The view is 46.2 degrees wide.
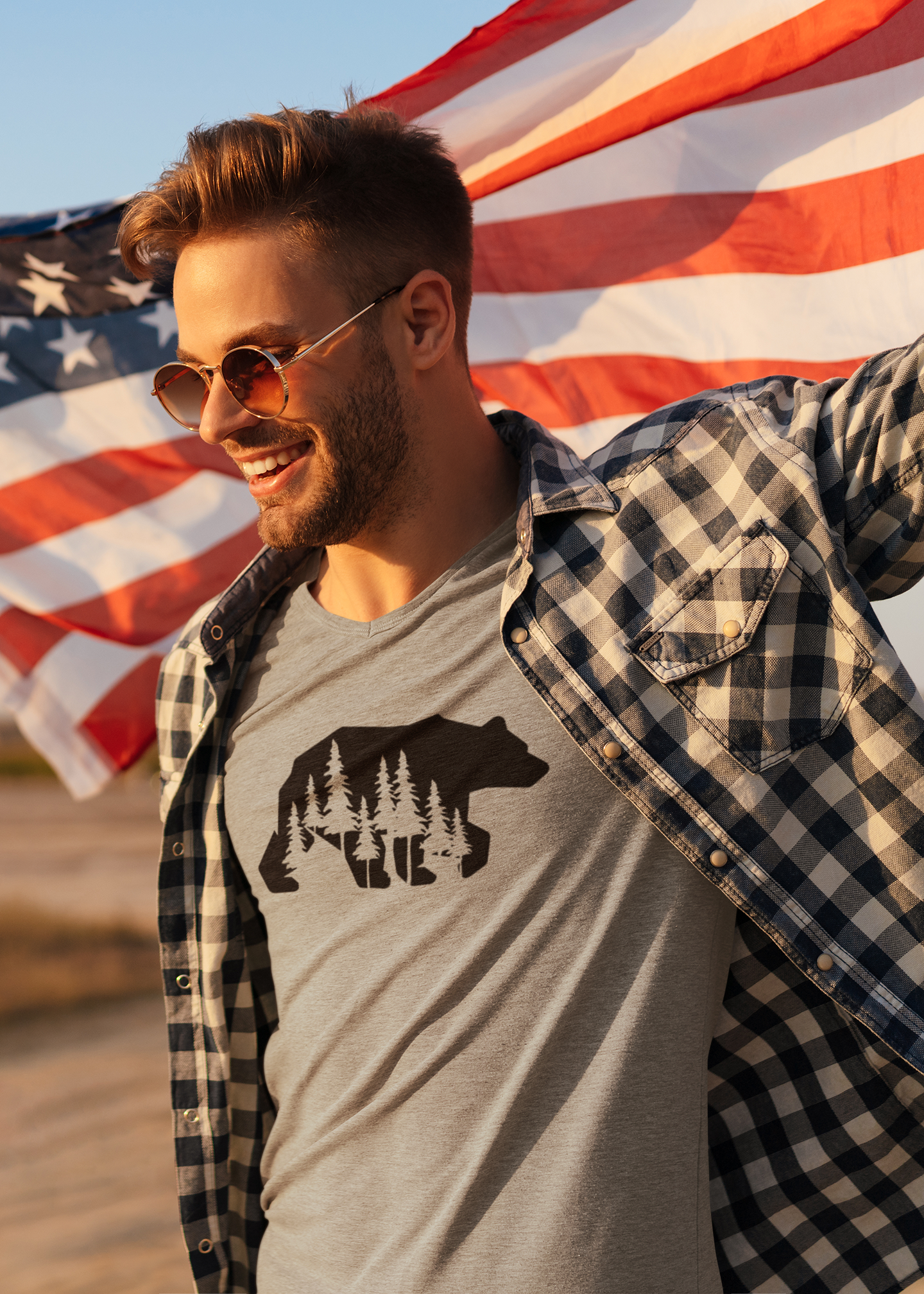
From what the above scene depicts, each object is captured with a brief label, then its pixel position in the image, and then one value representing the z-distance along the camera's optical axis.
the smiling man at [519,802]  1.73
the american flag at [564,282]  2.63
